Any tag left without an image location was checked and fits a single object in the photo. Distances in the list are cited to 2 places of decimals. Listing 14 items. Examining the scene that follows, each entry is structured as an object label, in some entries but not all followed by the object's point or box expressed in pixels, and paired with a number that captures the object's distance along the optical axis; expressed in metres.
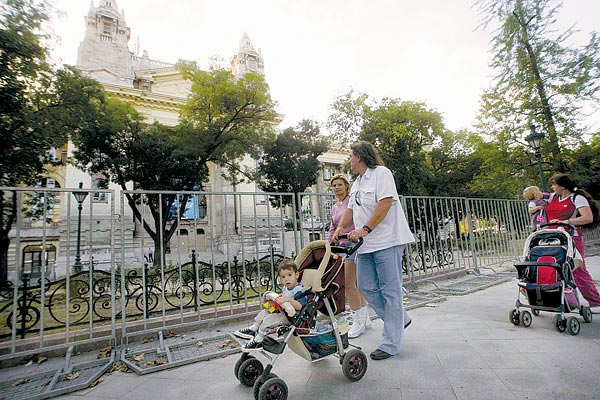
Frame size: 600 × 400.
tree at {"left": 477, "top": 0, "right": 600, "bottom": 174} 11.08
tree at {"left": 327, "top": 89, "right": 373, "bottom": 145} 15.83
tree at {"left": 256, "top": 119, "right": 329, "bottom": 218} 21.05
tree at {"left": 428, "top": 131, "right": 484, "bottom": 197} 24.69
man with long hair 2.77
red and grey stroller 3.19
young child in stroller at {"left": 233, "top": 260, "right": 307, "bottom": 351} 2.22
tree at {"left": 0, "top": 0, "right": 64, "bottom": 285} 4.28
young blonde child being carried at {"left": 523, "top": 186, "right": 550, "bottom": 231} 4.50
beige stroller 2.10
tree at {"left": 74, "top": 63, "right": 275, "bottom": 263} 13.98
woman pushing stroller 3.59
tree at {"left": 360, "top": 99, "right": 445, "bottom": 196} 14.55
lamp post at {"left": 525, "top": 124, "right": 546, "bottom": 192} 10.70
